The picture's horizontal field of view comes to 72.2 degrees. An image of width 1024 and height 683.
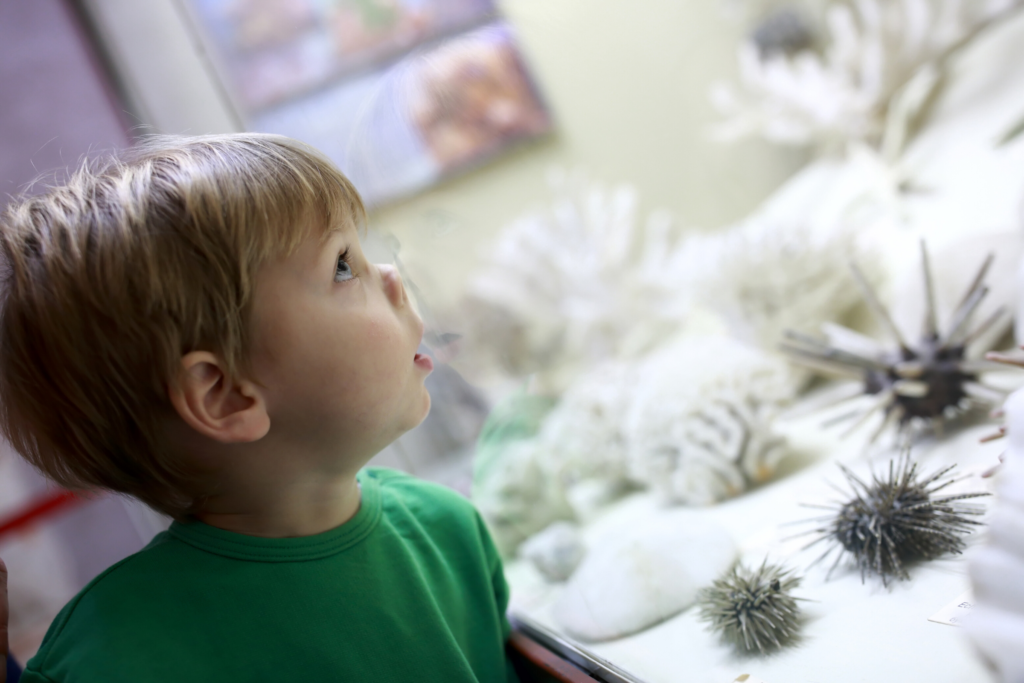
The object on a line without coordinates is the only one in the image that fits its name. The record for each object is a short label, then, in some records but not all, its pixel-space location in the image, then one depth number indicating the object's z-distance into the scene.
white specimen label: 0.44
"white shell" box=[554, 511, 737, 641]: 0.64
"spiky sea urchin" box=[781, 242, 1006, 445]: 0.68
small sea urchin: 0.52
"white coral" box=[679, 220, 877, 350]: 0.99
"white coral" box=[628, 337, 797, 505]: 0.81
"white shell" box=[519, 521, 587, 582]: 0.81
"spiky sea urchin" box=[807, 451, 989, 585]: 0.51
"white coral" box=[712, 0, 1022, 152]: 1.21
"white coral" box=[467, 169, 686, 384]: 1.24
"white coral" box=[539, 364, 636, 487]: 0.97
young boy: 0.48
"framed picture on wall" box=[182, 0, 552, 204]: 0.97
